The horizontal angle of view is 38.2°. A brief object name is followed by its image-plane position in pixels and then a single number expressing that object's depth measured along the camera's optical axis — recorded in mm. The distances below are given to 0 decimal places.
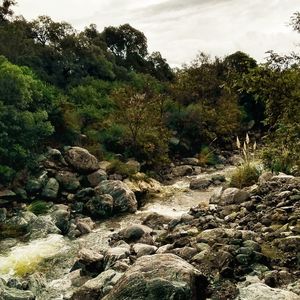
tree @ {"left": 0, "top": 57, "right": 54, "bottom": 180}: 23844
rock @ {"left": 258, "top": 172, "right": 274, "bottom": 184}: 21019
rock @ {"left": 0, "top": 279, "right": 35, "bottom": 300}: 11602
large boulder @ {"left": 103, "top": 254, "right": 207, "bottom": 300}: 9039
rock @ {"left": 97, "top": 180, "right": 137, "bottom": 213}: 22344
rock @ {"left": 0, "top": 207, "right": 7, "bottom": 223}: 20422
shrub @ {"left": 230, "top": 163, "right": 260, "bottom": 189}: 22719
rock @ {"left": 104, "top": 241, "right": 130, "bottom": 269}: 13442
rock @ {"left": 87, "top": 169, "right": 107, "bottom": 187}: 25973
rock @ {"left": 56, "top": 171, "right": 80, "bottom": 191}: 25016
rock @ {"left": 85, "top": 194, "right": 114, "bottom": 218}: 21750
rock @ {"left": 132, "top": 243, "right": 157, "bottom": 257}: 13922
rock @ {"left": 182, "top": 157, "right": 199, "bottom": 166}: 35844
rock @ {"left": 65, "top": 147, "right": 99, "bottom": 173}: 26703
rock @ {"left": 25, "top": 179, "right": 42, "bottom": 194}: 23766
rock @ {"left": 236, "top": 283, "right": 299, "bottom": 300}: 8766
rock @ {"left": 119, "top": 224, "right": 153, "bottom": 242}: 16438
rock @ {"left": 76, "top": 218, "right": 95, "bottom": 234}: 19172
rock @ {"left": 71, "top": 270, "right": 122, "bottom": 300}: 11102
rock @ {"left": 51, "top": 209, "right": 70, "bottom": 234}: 19391
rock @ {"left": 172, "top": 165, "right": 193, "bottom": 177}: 32438
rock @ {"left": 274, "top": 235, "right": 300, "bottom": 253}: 11390
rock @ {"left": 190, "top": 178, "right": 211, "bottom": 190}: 27172
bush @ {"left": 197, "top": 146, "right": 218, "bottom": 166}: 36709
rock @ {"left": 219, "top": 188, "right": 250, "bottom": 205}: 18658
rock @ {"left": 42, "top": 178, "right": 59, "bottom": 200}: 23719
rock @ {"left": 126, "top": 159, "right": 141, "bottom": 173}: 27972
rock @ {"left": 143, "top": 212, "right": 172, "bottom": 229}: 18688
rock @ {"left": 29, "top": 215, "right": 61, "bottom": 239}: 18547
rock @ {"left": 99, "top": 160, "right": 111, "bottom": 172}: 28025
